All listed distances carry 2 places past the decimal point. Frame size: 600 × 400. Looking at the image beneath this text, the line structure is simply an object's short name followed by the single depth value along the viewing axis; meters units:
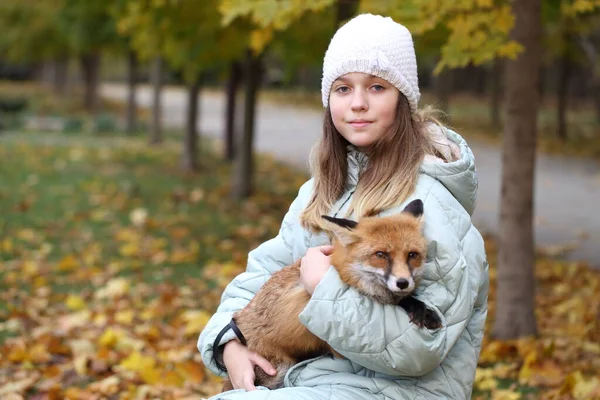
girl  2.55
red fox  2.52
